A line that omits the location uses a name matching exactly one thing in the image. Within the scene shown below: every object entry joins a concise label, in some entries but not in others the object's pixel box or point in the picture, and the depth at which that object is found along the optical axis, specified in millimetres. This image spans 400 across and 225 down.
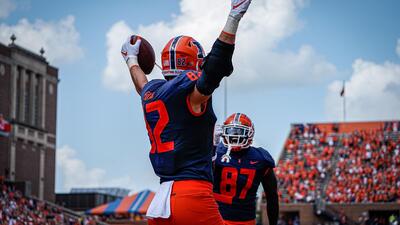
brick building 84750
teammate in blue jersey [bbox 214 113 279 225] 15508
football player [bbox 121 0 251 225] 9703
